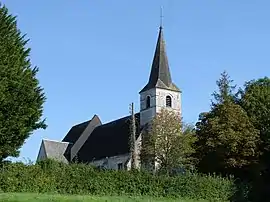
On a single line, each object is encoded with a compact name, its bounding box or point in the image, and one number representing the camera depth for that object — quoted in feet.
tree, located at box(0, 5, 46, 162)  125.39
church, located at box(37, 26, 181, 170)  260.21
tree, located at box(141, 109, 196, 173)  208.44
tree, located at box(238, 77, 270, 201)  202.69
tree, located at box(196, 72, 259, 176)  192.65
